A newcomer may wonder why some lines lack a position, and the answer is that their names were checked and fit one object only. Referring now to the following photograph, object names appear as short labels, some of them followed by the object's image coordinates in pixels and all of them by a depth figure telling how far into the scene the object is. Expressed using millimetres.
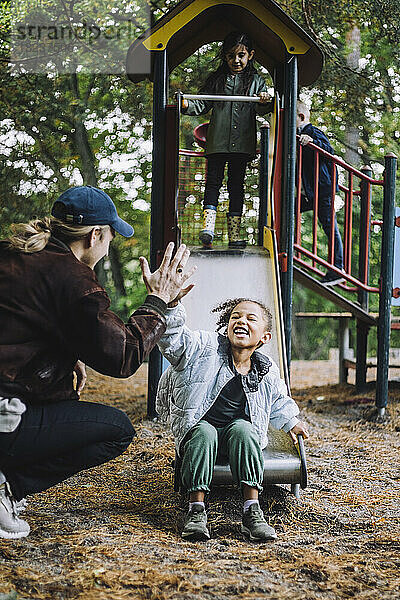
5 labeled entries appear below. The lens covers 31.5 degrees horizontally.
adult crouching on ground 2592
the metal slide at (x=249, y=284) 3998
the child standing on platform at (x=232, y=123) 5395
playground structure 4828
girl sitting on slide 3062
